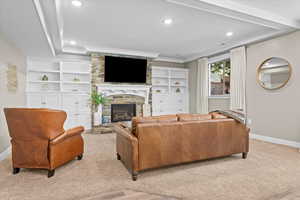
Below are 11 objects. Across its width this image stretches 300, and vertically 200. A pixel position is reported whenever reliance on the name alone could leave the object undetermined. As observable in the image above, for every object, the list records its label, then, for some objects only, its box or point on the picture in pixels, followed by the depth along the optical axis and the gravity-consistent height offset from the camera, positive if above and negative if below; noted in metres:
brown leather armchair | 2.21 -0.50
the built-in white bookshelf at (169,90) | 6.67 +0.44
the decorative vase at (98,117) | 5.47 -0.53
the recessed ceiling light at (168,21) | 3.51 +1.71
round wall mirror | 3.89 +0.66
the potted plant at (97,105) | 5.46 -0.14
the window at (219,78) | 5.64 +0.80
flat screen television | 5.71 +1.09
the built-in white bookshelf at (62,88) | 5.30 +0.45
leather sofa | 2.23 -0.58
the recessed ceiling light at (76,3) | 2.84 +1.69
